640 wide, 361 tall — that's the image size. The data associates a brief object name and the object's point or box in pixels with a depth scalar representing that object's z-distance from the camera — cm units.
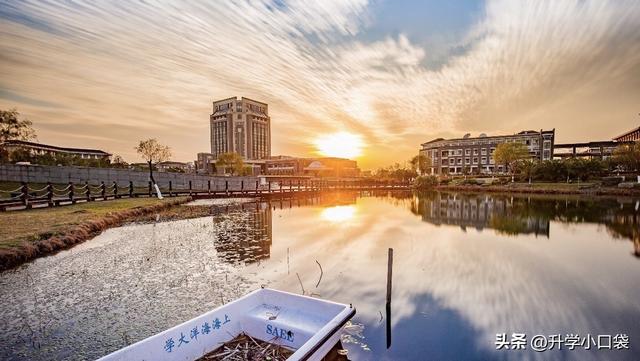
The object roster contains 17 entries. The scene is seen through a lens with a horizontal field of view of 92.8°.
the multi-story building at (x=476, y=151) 10088
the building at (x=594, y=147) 10162
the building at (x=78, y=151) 11434
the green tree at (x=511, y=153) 7900
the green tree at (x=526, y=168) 7147
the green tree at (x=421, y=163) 11081
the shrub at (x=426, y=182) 7994
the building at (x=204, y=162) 14625
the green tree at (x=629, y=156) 5779
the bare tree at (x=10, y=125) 2989
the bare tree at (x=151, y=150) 5321
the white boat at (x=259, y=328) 530
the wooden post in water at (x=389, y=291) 950
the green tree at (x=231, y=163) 9544
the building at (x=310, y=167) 12294
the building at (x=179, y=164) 17585
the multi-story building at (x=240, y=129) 16162
